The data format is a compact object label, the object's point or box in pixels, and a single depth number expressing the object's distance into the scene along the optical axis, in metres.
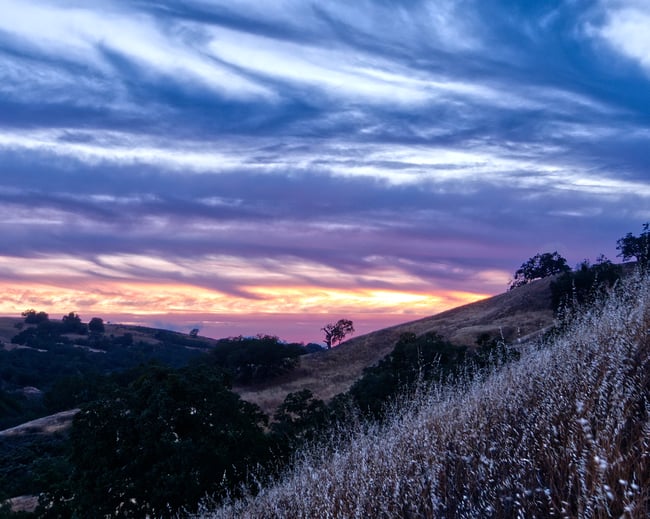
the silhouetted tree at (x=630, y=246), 56.86
